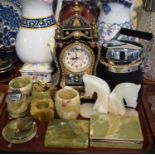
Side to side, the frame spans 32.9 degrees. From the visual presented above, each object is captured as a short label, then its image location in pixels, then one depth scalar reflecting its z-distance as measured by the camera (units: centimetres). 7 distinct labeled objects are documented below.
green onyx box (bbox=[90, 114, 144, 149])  56
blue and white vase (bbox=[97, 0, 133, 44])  78
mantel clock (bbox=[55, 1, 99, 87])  68
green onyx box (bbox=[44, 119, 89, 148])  56
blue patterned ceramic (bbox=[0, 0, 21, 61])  88
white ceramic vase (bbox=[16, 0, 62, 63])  77
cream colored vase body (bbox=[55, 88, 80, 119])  62
